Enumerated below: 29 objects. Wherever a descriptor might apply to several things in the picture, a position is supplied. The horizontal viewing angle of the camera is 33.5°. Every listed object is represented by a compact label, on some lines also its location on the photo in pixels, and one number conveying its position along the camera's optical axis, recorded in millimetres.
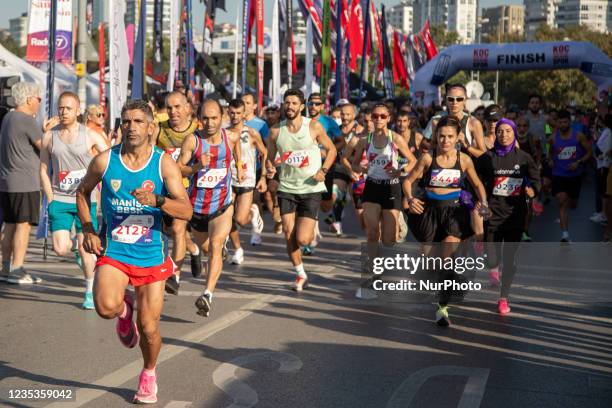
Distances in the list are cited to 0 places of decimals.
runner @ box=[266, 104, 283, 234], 11720
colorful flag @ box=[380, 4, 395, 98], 31642
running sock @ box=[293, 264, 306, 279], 10484
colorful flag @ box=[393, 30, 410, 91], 38731
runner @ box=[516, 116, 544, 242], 13516
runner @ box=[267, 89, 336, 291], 10477
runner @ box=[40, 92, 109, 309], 9617
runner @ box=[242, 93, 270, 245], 13399
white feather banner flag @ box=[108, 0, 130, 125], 14930
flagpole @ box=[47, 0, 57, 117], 15148
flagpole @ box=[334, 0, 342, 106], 26141
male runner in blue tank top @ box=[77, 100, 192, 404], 6078
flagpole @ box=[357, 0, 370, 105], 29153
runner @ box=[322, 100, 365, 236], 15023
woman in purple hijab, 9578
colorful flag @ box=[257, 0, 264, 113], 21967
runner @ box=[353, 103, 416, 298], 10391
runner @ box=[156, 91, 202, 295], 9562
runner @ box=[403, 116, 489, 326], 8789
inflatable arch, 29266
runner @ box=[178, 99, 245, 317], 9227
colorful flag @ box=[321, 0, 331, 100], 24500
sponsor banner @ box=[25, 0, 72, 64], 20547
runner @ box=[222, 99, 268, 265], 11406
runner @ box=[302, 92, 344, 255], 14203
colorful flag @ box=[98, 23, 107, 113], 22175
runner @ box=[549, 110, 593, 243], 14781
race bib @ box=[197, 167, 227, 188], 9469
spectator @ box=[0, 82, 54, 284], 10508
